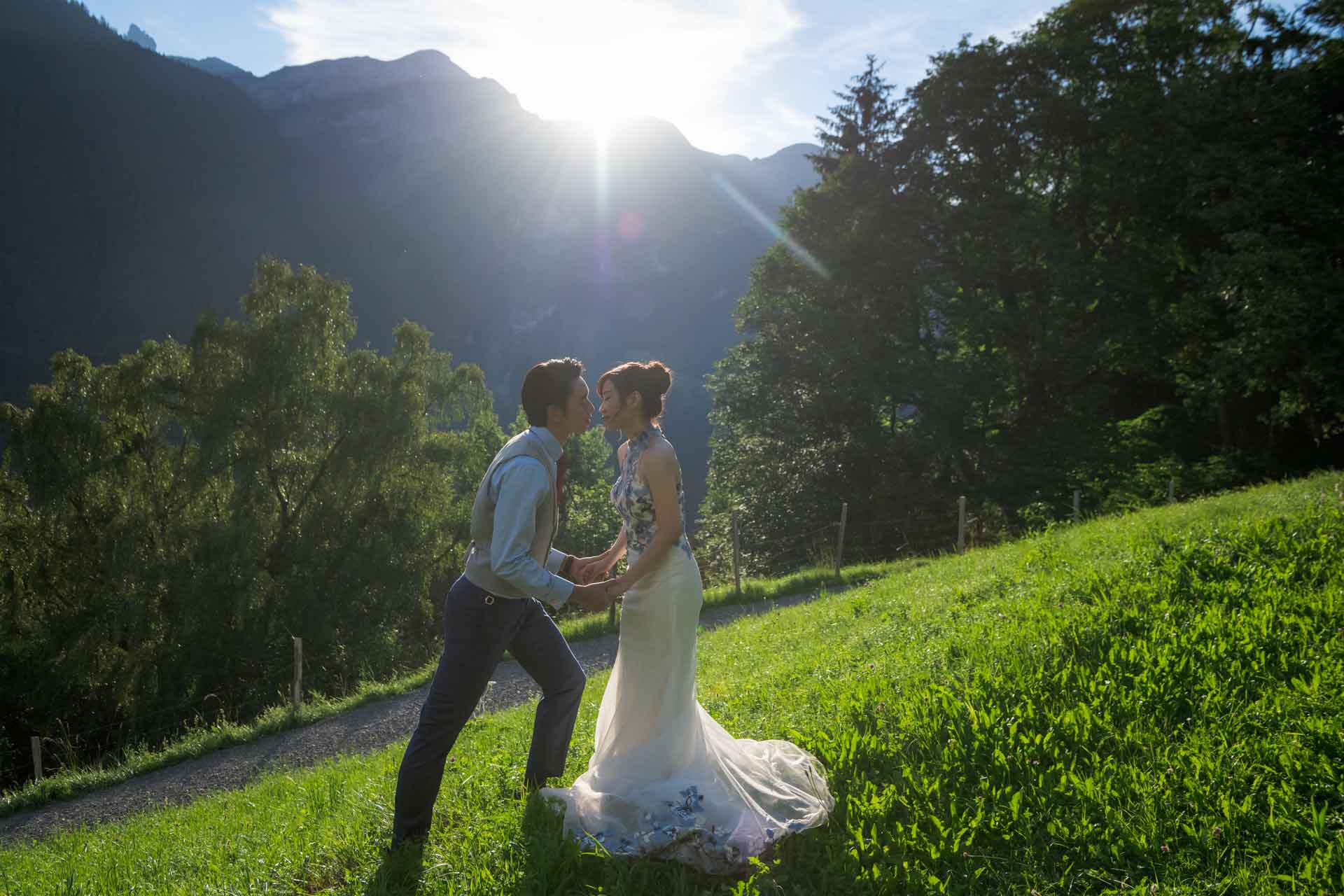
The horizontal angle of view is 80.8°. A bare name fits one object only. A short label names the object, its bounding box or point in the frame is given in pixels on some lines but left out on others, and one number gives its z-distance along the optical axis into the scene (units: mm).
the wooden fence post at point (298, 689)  13148
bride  3377
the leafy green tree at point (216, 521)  22781
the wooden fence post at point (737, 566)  18047
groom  3564
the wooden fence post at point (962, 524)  18984
